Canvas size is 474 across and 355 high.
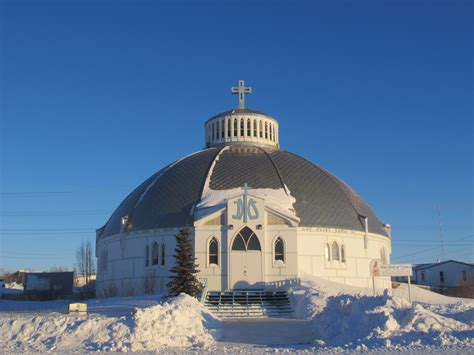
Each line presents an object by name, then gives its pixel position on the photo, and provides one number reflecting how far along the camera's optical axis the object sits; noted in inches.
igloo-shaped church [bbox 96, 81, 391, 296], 1370.6
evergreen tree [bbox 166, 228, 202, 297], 1194.0
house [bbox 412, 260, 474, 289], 2566.4
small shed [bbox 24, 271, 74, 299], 1878.7
